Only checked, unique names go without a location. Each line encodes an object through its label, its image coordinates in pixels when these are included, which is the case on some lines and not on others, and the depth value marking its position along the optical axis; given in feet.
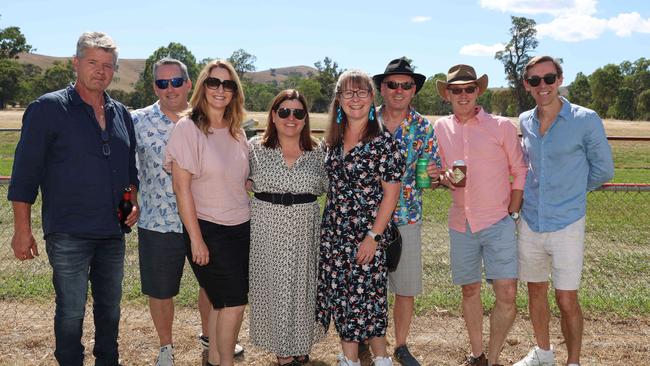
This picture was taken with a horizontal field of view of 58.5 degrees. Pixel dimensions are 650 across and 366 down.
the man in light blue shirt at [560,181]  12.39
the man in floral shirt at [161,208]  12.75
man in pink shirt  13.04
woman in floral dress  12.05
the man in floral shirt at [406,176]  13.47
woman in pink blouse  11.59
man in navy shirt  10.78
